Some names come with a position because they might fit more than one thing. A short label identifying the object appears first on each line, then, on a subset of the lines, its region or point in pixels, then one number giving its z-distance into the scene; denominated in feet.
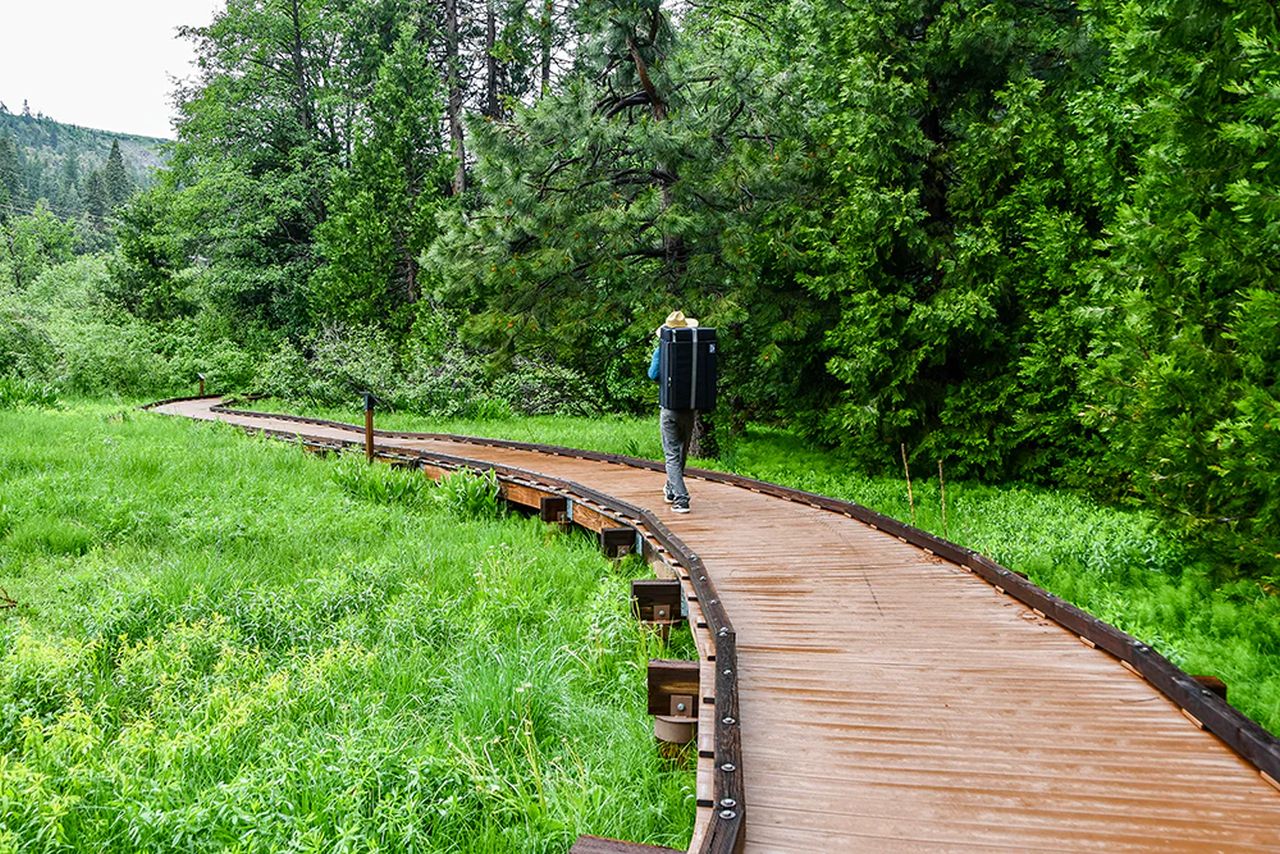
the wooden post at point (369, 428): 39.68
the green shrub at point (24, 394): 62.86
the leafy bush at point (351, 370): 75.66
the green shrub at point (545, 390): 74.69
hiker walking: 26.22
